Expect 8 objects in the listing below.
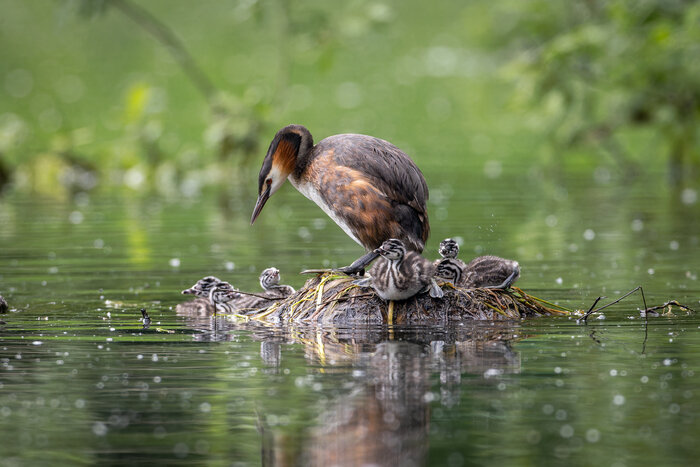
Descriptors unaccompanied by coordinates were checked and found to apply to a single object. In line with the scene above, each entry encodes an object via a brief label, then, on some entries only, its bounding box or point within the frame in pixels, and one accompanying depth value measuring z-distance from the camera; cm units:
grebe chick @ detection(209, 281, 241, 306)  1272
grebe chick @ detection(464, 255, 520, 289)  1223
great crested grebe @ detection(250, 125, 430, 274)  1148
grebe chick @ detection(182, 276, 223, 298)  1283
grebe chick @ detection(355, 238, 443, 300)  1102
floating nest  1151
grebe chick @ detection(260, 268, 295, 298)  1284
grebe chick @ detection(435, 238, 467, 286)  1220
